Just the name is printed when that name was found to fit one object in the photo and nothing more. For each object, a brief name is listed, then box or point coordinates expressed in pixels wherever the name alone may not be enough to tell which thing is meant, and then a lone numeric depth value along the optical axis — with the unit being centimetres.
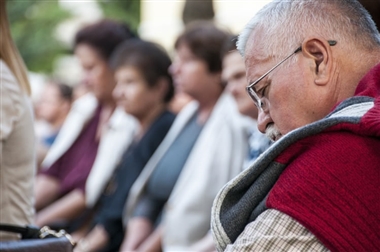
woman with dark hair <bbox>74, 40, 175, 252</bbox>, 752
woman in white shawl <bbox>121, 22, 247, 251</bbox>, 618
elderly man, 274
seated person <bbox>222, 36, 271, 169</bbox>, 578
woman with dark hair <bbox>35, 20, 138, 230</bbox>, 830
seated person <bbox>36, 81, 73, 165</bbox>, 1443
